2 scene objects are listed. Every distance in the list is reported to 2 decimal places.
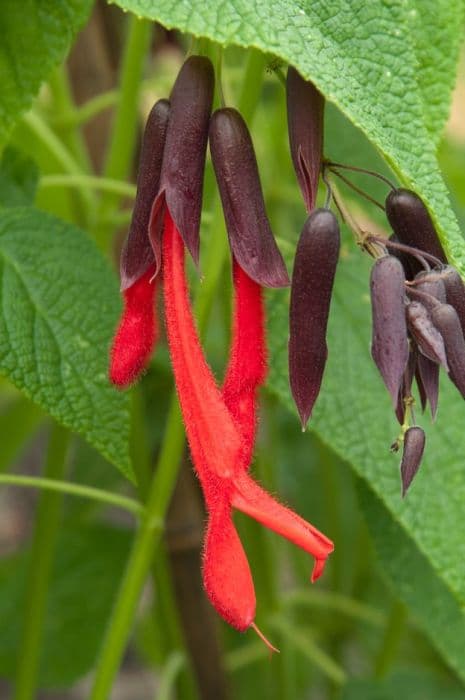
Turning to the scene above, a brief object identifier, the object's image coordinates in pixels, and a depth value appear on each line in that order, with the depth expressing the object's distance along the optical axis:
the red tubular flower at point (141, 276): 0.37
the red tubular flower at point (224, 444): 0.34
